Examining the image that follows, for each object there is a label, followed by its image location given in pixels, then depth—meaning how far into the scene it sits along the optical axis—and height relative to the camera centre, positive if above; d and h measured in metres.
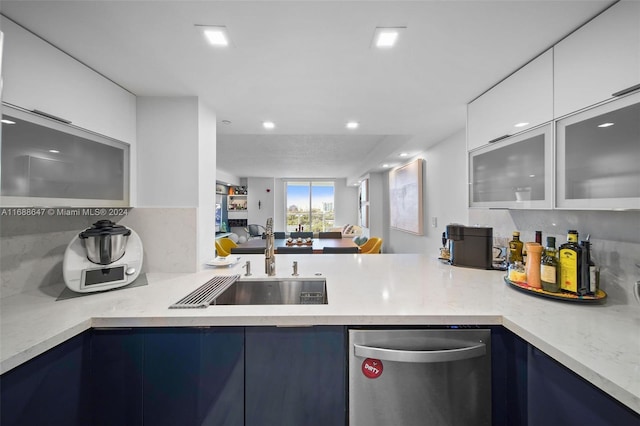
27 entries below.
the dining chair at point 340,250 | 3.02 -0.47
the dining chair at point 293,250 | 3.05 -0.47
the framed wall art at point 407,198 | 3.76 +0.28
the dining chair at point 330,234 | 5.50 -0.49
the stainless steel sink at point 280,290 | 1.57 -0.51
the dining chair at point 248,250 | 3.08 -0.48
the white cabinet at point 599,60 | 0.95 +0.67
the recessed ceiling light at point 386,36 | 1.15 +0.87
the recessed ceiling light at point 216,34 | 1.15 +0.87
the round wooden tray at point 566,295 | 1.10 -0.38
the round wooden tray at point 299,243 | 4.29 -0.54
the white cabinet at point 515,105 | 1.27 +0.67
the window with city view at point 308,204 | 8.68 +0.33
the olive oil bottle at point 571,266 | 1.13 -0.25
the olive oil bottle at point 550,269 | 1.19 -0.28
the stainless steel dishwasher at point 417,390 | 1.00 -0.73
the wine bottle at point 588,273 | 1.12 -0.27
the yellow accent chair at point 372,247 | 3.88 -0.56
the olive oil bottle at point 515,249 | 1.58 -0.24
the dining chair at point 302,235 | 5.61 -0.51
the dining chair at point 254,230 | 8.07 -0.58
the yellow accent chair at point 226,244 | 4.14 -0.55
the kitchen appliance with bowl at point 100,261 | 1.24 -0.26
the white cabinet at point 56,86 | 1.06 +0.65
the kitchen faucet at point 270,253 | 1.62 -0.28
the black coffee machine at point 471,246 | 1.72 -0.24
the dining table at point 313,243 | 4.18 -0.56
